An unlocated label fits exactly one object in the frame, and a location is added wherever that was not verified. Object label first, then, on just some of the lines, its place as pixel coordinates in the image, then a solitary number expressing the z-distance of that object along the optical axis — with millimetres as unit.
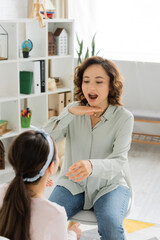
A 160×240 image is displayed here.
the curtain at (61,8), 4370
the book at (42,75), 3527
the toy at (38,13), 3342
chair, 1831
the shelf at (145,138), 4353
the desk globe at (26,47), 3395
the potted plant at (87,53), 4002
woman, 1854
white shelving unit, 3291
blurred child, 1253
